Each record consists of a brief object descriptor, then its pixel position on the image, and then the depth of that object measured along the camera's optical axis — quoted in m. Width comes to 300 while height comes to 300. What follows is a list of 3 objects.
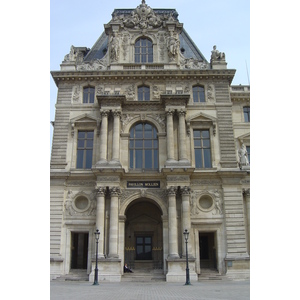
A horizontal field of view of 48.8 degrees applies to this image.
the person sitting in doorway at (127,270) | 26.95
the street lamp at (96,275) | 22.30
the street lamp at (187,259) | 22.25
